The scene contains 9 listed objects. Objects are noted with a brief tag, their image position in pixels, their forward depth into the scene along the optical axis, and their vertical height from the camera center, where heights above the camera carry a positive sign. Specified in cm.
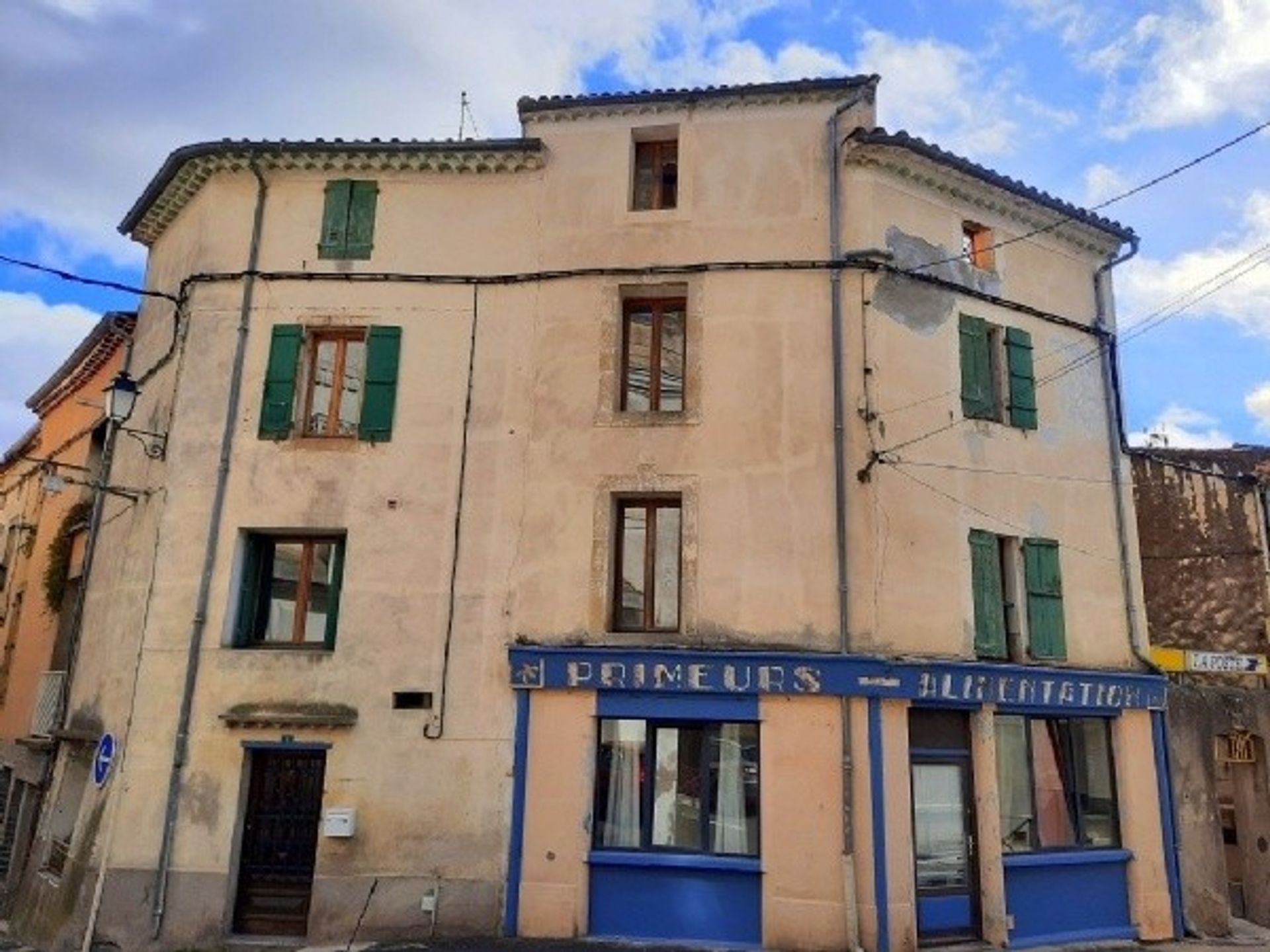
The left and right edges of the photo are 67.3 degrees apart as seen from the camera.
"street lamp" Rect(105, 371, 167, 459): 1272 +433
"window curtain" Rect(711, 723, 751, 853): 1124 -45
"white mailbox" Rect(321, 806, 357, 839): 1138 -87
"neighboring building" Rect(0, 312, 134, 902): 1653 +310
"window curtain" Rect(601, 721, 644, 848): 1143 -33
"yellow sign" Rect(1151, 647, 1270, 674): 1401 +160
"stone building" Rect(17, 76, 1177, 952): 1130 +241
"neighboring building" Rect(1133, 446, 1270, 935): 1330 +197
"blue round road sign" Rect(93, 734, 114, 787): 1035 -20
